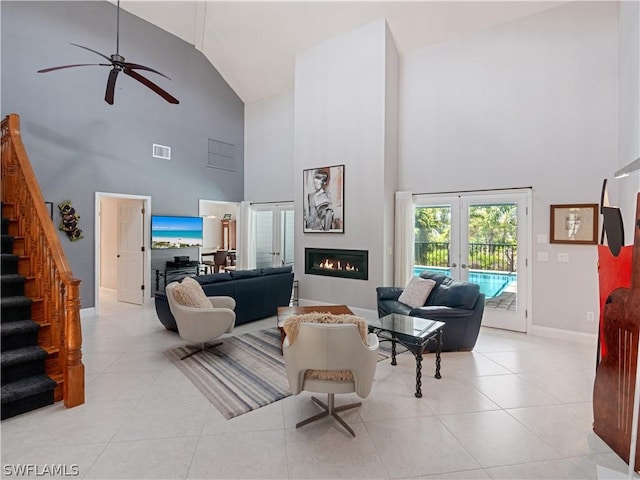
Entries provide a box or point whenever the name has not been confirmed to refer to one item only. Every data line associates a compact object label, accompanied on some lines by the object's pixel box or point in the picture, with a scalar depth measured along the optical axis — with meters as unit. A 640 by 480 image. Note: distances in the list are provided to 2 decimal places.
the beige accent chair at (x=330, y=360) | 2.33
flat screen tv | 6.95
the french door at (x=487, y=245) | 5.07
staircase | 2.76
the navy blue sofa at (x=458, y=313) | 4.03
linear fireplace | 6.02
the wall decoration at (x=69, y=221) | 5.66
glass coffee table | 3.06
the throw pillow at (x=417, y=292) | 4.59
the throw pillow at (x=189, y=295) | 3.91
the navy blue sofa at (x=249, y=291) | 4.77
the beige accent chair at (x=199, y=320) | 3.80
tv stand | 7.03
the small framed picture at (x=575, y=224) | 4.50
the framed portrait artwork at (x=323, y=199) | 6.27
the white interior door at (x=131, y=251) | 6.87
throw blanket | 2.40
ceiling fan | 3.93
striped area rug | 2.96
